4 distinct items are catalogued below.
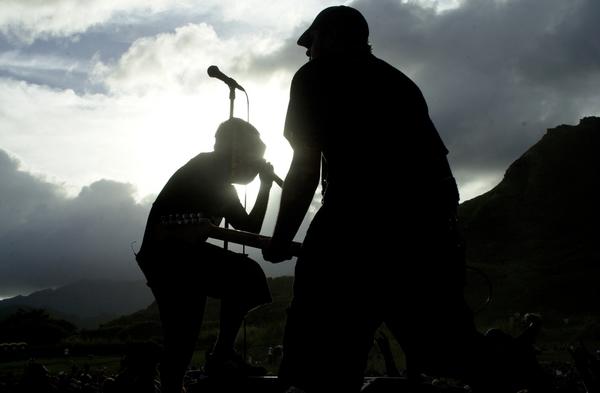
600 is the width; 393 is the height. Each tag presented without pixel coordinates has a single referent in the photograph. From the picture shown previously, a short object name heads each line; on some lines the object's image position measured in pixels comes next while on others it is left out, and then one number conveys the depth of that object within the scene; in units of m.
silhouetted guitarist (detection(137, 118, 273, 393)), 4.59
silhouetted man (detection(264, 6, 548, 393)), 2.43
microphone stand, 6.22
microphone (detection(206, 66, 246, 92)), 6.15
